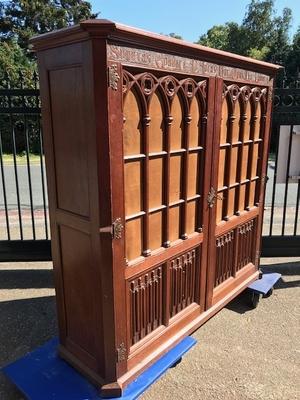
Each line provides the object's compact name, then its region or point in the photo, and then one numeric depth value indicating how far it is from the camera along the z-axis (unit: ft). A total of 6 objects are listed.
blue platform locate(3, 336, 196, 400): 7.14
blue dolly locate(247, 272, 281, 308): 11.45
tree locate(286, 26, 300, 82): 74.35
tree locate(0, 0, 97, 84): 92.27
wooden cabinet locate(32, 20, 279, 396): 6.02
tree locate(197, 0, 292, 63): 115.75
